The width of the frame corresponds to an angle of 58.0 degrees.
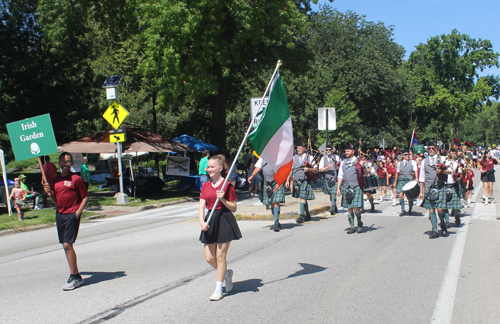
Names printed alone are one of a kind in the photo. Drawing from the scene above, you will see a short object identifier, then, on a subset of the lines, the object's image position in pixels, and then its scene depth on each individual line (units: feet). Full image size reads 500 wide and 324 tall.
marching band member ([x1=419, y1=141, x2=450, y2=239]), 29.22
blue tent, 68.95
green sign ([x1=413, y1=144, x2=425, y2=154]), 69.07
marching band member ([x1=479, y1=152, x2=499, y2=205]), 47.80
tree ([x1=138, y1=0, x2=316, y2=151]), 58.65
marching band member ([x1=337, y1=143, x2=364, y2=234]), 30.45
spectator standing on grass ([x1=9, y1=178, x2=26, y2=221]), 41.57
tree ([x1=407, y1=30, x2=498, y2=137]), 199.11
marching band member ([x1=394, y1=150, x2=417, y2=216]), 44.04
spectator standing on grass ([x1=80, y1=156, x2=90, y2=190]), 65.42
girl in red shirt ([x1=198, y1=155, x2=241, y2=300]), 16.89
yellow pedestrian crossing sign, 52.49
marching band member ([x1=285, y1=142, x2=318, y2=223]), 35.12
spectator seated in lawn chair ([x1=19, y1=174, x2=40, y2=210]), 46.14
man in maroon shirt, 19.06
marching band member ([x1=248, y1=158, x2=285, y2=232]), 32.71
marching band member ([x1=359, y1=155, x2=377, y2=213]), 33.51
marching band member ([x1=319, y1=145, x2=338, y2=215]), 39.07
